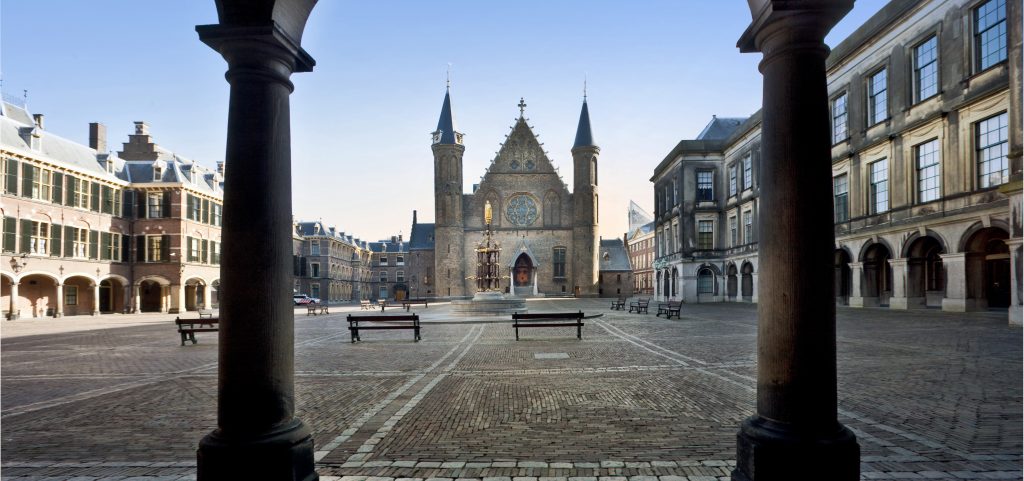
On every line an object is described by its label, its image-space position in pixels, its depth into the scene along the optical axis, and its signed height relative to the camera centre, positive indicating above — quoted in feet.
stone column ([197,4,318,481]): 12.25 -0.32
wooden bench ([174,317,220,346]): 49.57 -6.27
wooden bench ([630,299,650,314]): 95.20 -9.10
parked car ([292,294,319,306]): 183.01 -14.22
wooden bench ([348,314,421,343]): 49.01 -5.66
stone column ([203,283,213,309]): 142.68 -9.57
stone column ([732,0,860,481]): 11.56 -0.52
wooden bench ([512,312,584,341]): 47.75 -5.46
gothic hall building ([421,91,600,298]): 190.39 +15.40
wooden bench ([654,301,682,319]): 74.54 -7.34
